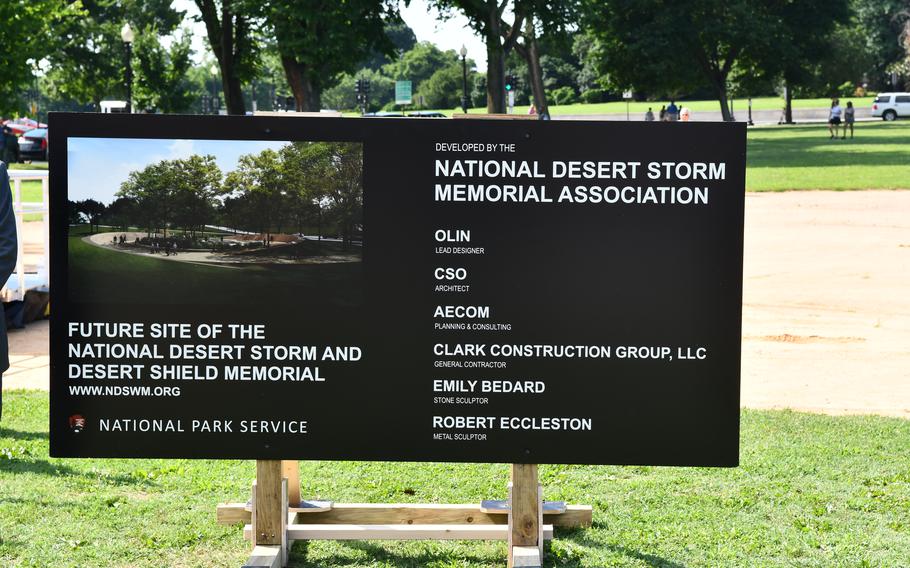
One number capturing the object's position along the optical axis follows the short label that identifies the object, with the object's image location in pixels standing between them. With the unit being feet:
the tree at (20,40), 75.20
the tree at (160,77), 178.60
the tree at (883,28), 306.14
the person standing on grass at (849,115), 165.68
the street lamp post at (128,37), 133.08
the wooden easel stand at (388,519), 15.84
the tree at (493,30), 150.20
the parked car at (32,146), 138.82
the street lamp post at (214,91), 272.58
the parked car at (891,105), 248.73
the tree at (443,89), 343.87
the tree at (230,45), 155.63
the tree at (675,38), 202.49
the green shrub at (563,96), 360.69
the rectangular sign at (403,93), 274.36
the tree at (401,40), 559.79
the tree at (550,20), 156.87
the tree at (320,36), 134.72
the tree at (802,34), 216.74
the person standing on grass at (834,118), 161.48
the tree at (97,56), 177.68
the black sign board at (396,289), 15.02
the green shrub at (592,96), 355.77
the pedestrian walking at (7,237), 17.25
